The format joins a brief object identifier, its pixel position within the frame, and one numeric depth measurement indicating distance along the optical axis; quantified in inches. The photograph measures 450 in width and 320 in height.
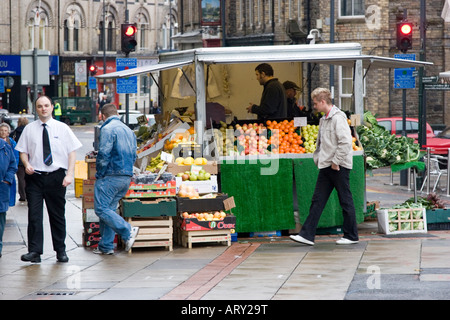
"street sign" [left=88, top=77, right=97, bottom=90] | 2770.7
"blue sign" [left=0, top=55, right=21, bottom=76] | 2850.1
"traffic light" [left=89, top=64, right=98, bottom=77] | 2767.2
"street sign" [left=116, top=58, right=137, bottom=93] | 994.7
